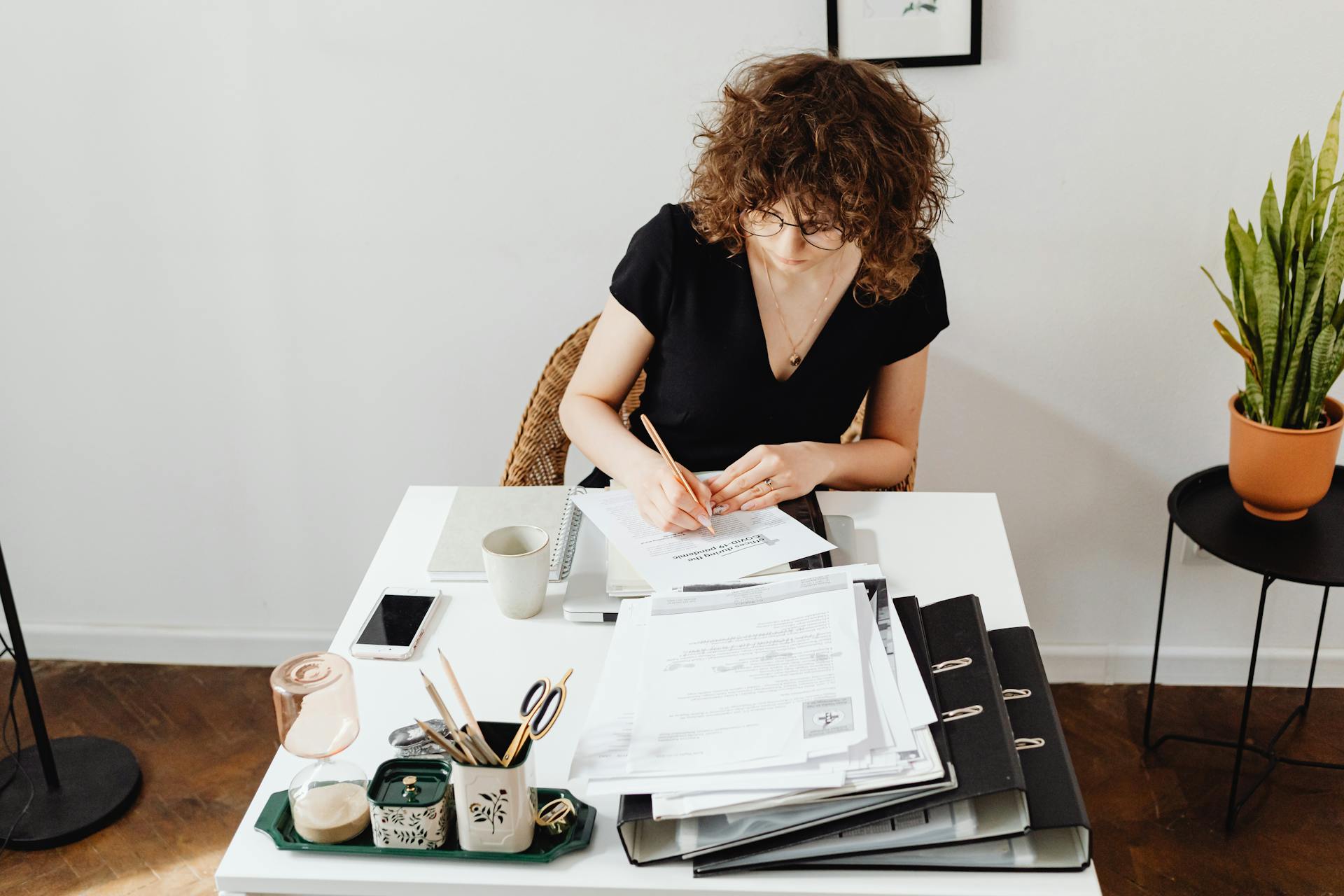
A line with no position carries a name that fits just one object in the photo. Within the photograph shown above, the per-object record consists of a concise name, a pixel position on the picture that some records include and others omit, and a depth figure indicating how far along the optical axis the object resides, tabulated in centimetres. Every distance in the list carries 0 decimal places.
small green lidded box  101
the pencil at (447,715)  96
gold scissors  99
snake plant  187
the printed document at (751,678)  104
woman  149
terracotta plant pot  195
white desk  99
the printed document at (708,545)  137
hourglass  103
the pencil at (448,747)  97
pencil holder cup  98
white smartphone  130
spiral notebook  145
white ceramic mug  133
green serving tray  101
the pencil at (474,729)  97
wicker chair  196
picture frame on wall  207
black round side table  192
